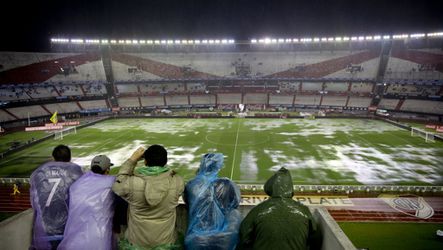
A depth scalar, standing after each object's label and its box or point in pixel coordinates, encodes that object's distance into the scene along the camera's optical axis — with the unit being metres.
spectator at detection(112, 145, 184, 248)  3.78
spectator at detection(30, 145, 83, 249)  4.20
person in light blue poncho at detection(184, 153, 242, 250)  3.96
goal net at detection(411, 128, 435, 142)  35.38
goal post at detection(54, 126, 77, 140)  39.12
